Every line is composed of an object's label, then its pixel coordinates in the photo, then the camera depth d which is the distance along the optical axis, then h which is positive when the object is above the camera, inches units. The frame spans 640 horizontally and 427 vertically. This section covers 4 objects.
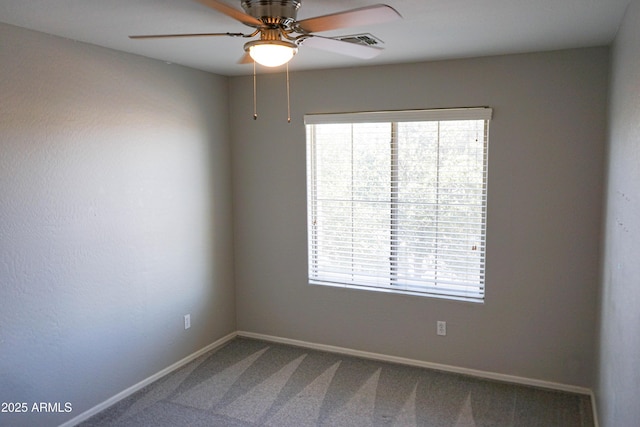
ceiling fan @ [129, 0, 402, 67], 74.8 +25.0
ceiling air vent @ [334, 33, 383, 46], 111.9 +32.8
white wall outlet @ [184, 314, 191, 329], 159.0 -45.5
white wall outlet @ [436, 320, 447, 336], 151.0 -45.5
